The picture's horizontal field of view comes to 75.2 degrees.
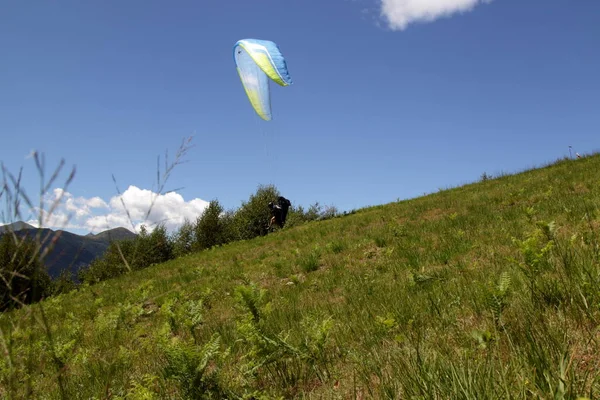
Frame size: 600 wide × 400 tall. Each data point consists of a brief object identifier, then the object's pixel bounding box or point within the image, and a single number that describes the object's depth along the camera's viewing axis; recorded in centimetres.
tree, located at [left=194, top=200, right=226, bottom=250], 6962
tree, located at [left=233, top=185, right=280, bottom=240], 6988
